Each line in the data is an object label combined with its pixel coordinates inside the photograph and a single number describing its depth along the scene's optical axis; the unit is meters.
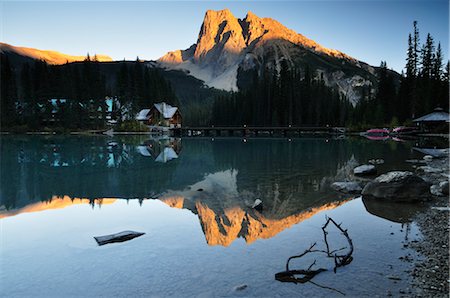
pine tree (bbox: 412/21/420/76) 87.94
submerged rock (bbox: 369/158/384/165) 27.23
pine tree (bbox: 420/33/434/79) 86.94
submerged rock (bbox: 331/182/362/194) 16.49
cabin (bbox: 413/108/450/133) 64.34
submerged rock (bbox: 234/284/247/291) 6.73
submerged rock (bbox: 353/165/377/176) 21.72
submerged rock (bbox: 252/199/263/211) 13.42
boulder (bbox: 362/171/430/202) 14.04
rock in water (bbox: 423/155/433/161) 28.51
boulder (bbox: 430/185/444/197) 15.03
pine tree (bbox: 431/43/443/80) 84.62
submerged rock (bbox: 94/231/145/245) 9.72
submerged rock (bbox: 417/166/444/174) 21.50
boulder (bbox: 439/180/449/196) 15.08
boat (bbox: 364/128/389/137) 75.20
